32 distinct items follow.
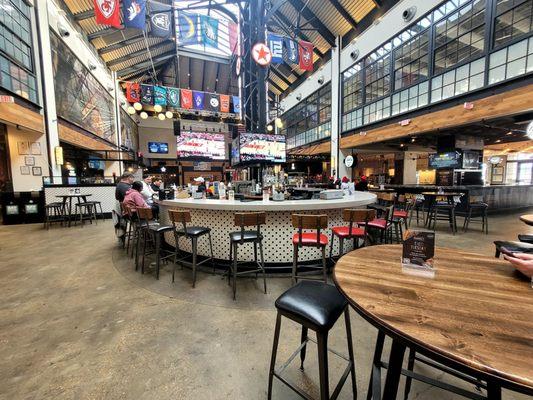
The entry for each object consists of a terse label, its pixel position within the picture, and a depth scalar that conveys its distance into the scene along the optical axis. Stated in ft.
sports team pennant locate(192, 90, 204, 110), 47.06
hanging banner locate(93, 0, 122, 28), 16.78
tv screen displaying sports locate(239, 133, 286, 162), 15.97
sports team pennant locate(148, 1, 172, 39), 21.84
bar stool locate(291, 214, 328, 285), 8.33
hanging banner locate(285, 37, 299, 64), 27.32
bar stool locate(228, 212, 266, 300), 9.04
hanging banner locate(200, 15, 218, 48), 27.37
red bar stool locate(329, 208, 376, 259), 9.31
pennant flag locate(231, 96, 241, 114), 52.01
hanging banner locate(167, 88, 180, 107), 44.32
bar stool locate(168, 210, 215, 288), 9.75
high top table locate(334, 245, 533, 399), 2.15
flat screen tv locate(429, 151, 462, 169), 28.16
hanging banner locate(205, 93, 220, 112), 48.39
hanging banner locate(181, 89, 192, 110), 45.88
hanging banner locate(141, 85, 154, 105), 42.83
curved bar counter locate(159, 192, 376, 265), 10.46
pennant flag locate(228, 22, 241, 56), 34.00
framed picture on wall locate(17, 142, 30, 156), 23.24
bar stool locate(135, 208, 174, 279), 10.93
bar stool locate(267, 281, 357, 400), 3.86
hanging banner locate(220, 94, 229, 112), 49.78
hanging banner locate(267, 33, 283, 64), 23.69
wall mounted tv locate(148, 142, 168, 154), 66.90
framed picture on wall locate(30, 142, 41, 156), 23.40
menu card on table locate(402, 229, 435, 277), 3.98
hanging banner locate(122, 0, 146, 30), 17.52
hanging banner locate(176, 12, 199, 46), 26.07
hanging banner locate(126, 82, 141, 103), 42.22
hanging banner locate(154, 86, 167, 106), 42.93
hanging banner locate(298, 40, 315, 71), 29.53
